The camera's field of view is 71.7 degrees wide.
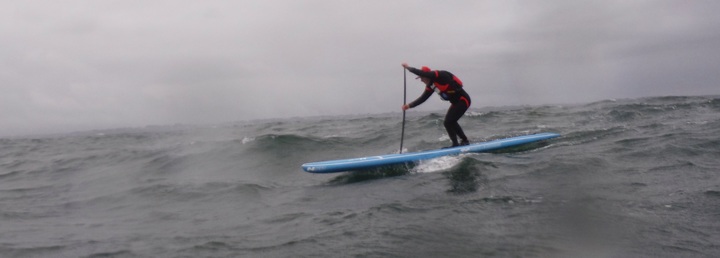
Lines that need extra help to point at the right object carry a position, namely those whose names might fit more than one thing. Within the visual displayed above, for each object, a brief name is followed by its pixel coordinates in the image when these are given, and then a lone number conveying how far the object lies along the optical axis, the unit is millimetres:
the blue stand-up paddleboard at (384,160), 9391
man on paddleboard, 10492
